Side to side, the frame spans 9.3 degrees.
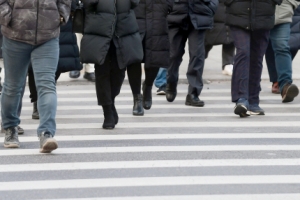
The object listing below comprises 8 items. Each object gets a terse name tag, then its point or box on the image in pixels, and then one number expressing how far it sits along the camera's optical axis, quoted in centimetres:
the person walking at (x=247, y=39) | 1905
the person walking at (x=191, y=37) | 2049
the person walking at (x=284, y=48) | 2098
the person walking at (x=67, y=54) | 1872
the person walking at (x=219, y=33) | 2589
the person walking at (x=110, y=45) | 1680
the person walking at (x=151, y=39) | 1890
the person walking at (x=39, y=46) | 1475
